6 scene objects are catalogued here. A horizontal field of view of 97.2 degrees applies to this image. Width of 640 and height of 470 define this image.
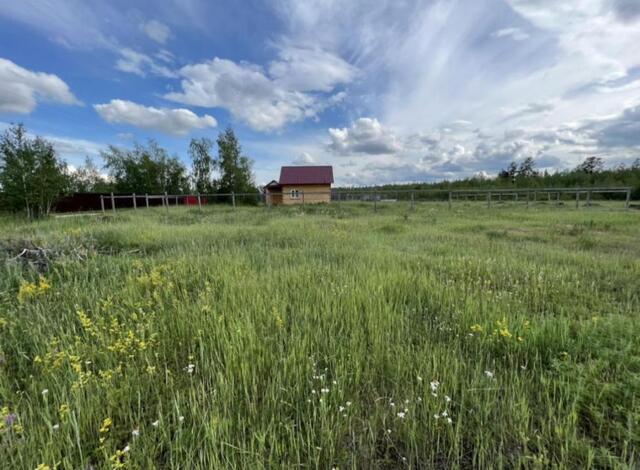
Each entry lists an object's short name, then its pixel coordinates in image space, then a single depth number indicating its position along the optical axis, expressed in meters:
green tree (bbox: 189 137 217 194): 42.84
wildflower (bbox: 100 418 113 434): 1.36
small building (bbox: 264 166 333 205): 32.81
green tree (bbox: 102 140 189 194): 39.16
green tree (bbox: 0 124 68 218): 15.91
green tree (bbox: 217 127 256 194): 40.84
